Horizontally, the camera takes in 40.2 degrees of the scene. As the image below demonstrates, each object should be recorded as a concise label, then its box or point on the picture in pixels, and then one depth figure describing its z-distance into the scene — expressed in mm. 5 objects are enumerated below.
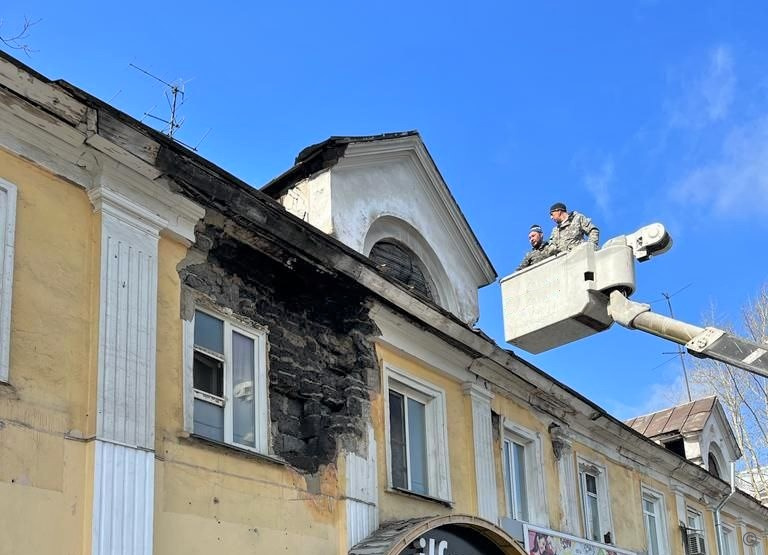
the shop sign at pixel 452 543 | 10672
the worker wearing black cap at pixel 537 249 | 9016
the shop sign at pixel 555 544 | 13953
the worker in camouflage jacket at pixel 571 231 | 9352
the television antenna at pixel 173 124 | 11820
